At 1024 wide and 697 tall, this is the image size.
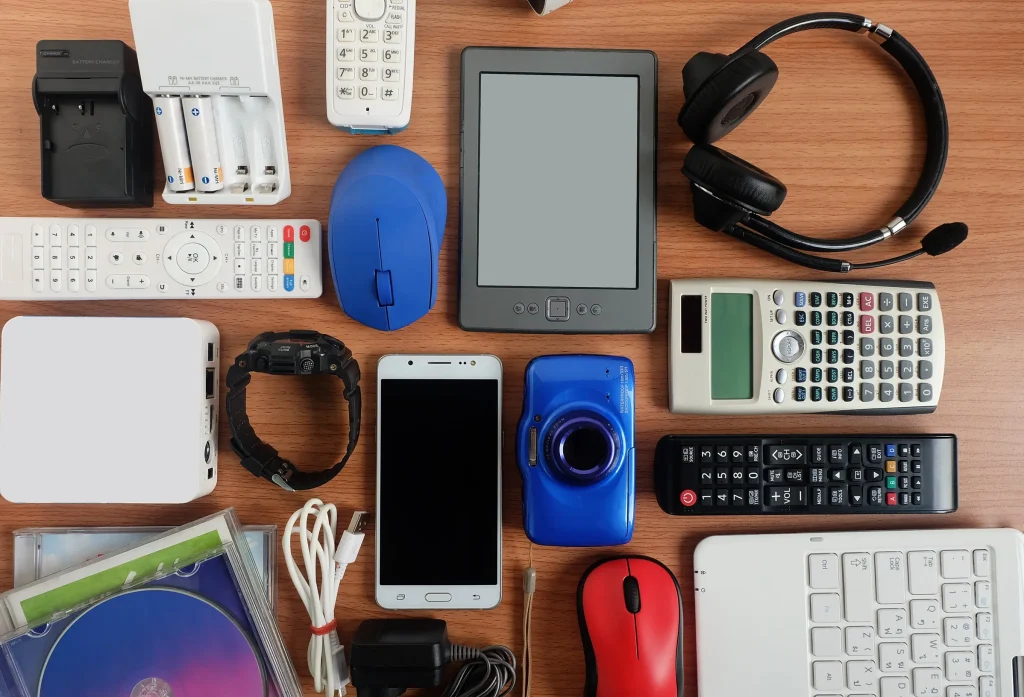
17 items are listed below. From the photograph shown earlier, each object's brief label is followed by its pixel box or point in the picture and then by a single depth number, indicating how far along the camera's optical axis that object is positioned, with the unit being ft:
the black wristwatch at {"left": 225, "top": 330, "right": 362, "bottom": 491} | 1.86
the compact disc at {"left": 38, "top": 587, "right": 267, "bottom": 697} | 1.96
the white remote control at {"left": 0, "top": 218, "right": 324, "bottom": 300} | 2.01
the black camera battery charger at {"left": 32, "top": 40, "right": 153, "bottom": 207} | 1.90
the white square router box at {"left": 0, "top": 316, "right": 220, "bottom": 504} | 1.92
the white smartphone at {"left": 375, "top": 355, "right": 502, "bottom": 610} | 2.07
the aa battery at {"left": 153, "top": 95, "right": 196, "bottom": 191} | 1.91
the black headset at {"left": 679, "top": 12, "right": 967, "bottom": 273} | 1.80
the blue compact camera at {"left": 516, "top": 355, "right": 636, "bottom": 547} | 1.97
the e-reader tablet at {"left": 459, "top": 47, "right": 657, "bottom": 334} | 2.06
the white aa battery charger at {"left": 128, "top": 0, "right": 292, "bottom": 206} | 1.78
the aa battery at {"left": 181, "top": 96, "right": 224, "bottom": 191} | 1.91
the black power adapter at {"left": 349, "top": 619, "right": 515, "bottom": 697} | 1.96
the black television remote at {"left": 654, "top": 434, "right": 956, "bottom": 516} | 2.09
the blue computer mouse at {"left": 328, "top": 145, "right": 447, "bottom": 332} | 1.85
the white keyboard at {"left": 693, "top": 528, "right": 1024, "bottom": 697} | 2.10
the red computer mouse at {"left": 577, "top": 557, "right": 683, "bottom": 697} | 1.98
